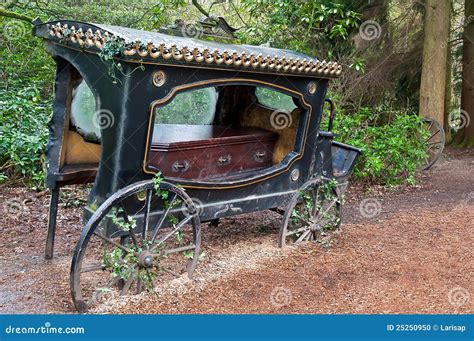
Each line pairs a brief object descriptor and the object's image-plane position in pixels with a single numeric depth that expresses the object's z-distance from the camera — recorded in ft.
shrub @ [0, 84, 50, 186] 23.16
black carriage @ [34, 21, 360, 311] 11.80
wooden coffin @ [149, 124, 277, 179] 14.24
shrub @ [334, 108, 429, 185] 26.61
